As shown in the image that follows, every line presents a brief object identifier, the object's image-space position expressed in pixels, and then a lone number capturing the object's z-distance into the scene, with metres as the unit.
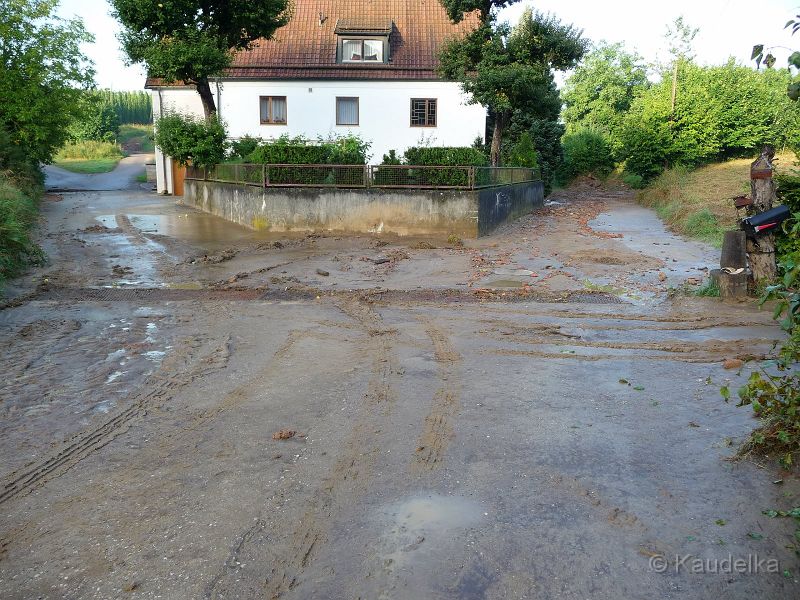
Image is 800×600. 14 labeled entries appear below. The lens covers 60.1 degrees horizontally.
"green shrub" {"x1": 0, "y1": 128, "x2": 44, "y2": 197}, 24.36
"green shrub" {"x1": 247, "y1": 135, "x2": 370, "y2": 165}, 19.41
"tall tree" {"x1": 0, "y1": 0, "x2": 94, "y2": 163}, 30.38
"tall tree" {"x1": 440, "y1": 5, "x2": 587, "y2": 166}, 24.05
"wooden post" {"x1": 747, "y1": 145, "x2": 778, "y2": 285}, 10.60
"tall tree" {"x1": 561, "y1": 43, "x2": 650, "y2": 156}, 63.41
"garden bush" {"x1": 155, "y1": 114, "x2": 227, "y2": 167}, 24.41
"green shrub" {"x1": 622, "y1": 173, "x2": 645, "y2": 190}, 40.87
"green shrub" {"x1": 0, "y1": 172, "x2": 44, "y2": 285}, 12.29
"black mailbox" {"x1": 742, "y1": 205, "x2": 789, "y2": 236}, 10.36
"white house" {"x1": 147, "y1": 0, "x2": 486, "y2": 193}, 32.22
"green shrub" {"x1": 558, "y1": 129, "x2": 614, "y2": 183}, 51.09
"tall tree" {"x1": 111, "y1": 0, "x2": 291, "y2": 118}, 23.31
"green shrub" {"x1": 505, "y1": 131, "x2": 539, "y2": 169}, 28.55
